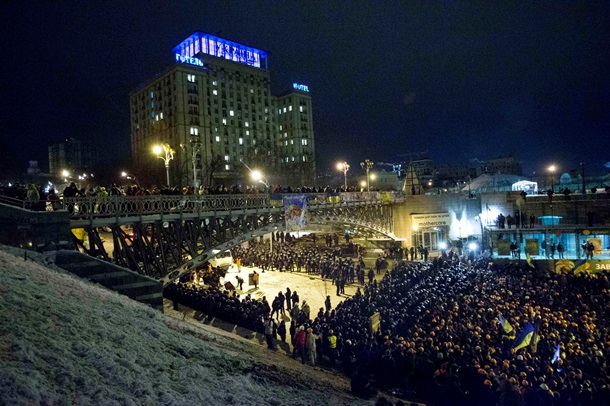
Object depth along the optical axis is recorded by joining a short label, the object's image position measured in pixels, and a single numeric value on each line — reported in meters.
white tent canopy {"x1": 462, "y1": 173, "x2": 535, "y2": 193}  42.50
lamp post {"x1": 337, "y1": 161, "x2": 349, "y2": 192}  35.63
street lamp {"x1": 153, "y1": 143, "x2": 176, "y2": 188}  22.90
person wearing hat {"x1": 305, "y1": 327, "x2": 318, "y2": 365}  12.91
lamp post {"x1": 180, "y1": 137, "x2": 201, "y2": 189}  25.31
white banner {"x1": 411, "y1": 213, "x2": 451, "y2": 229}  35.72
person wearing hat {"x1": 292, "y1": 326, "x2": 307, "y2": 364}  13.15
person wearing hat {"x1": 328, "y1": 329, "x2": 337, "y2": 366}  13.03
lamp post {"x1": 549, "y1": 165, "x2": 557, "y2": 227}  32.94
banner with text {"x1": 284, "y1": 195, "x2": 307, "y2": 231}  21.70
